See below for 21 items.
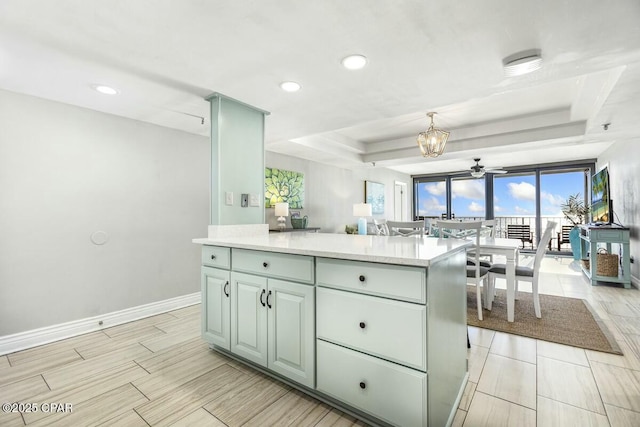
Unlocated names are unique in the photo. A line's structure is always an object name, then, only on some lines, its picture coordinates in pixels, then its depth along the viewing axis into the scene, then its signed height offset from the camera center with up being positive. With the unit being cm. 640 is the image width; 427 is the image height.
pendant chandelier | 405 +107
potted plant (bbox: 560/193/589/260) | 646 +5
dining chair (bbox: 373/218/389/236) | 596 -19
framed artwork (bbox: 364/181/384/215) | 732 +56
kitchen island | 134 -58
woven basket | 432 -73
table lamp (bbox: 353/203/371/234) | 614 +10
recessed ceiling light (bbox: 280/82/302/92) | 241 +111
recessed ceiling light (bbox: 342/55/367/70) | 201 +110
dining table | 293 -38
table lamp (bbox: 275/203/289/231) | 447 +11
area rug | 252 -107
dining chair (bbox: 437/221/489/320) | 295 -22
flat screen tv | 509 +32
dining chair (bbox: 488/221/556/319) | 301 -58
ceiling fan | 618 +100
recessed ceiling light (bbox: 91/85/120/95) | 244 +110
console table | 418 -45
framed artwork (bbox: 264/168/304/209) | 470 +50
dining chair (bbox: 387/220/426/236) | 303 -12
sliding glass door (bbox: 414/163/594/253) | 772 +60
